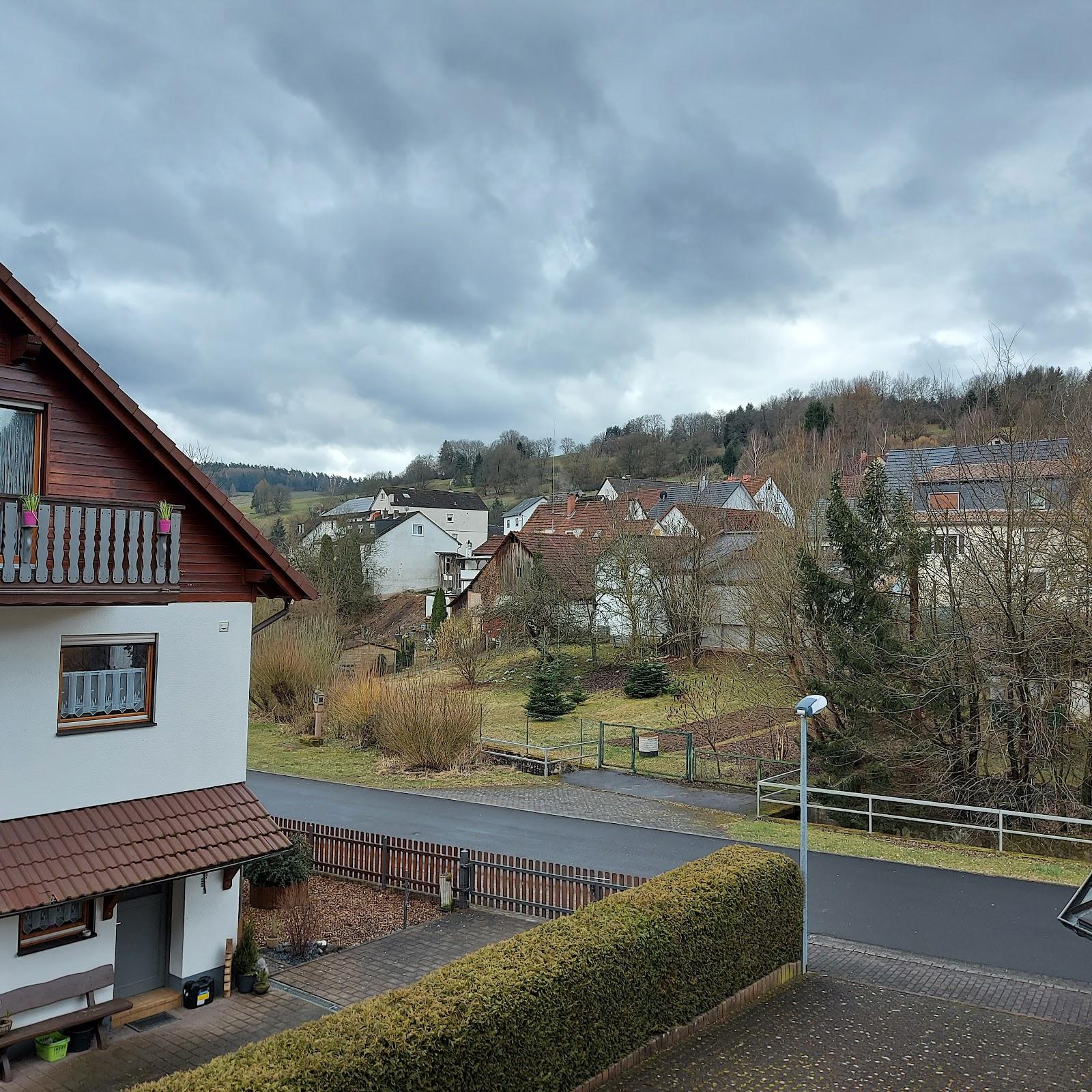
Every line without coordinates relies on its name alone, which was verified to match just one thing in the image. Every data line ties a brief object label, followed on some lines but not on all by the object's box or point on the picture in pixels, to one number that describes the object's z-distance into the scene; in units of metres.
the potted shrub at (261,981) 11.79
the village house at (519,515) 106.75
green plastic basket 9.88
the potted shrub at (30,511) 9.48
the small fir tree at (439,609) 54.75
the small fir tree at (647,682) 37.50
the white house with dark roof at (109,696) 9.88
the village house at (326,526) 61.05
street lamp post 11.49
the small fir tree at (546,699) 34.88
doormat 10.79
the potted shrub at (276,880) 14.81
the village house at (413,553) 78.44
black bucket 10.16
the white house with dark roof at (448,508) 96.88
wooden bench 9.62
